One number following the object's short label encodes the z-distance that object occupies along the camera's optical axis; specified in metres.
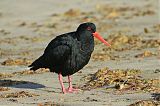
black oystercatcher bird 18.87
